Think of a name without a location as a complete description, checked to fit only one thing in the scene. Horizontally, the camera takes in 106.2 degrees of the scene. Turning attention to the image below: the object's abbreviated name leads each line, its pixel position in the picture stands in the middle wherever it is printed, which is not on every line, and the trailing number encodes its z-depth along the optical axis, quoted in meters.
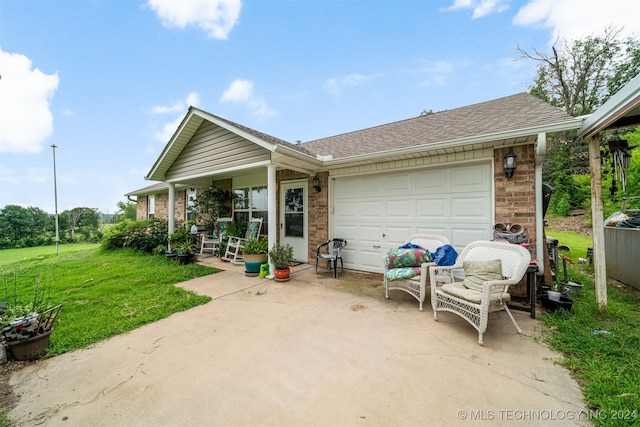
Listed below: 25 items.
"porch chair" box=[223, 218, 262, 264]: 6.57
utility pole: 13.00
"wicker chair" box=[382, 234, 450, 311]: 3.42
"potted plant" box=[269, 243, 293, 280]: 4.84
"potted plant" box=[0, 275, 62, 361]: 2.33
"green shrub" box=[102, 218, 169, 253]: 8.25
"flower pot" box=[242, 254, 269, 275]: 5.31
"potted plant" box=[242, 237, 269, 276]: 5.32
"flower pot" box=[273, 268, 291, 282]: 4.83
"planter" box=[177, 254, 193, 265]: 6.39
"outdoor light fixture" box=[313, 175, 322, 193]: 5.98
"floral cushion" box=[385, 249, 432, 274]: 3.80
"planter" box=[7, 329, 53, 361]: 2.32
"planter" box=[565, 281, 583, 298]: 3.61
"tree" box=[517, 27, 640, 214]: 12.56
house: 3.80
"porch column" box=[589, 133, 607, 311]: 3.17
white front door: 6.41
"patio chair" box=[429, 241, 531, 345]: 2.63
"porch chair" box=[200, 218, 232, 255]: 7.51
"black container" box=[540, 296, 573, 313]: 3.15
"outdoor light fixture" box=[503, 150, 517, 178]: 3.74
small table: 3.12
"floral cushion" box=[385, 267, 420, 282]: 3.59
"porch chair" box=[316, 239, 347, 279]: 5.04
